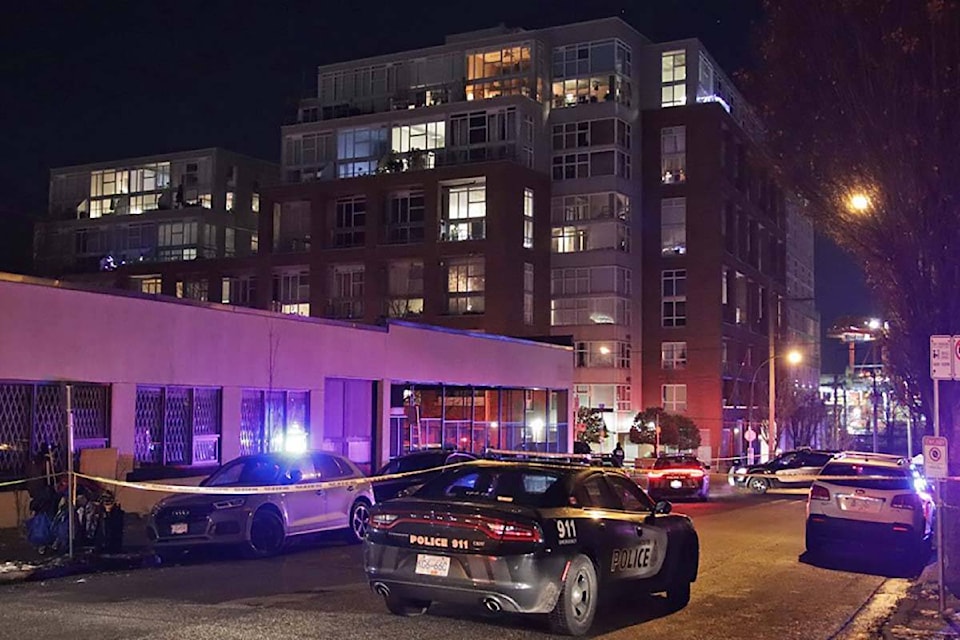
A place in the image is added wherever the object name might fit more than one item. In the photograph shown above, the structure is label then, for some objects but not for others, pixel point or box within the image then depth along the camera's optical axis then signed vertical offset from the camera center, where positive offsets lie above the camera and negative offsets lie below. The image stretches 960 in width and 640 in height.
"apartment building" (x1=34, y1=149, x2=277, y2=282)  82.62 +14.26
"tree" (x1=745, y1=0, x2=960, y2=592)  15.94 +4.01
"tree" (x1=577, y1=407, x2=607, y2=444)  65.38 -1.74
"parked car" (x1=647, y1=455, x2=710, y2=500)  30.64 -2.35
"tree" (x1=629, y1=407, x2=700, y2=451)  64.56 -1.98
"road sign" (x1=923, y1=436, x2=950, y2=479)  12.20 -0.66
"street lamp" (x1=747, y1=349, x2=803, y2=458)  53.25 -1.06
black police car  9.85 -1.38
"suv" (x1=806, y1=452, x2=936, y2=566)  16.88 -1.76
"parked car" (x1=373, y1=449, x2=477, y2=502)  20.47 -1.34
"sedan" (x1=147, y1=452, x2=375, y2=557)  15.65 -1.69
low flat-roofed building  21.12 +0.41
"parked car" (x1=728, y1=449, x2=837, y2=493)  37.28 -2.57
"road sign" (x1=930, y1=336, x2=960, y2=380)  12.49 +0.47
